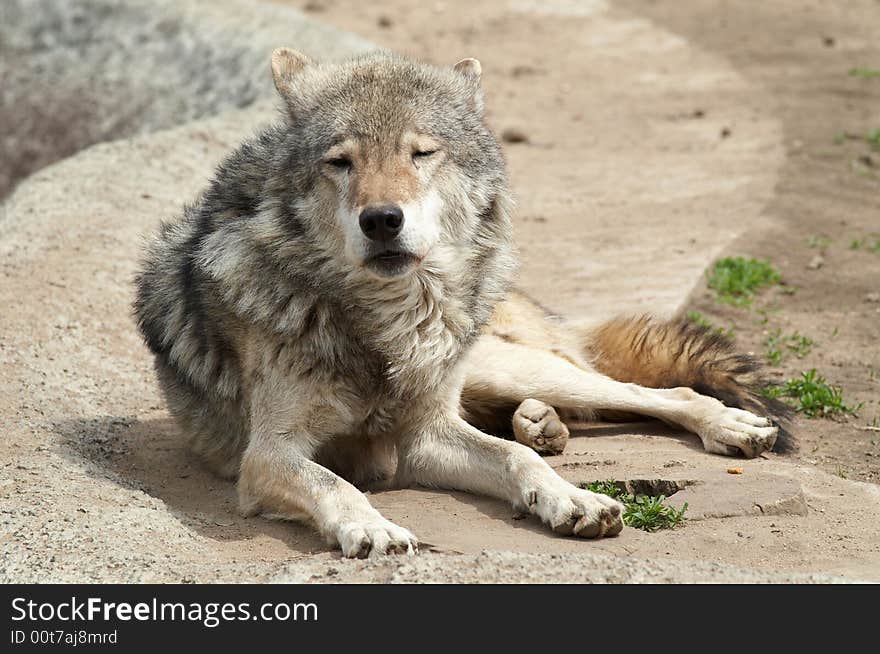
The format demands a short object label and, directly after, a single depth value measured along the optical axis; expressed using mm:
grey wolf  7926
